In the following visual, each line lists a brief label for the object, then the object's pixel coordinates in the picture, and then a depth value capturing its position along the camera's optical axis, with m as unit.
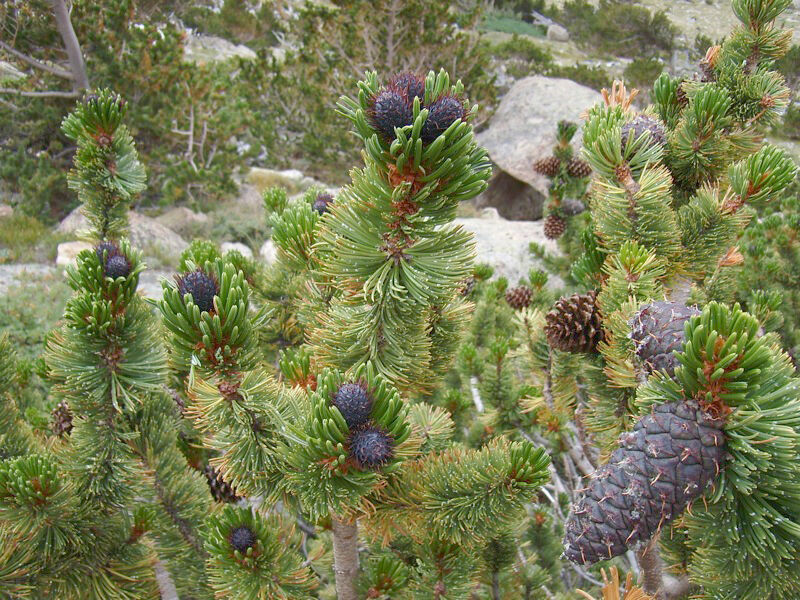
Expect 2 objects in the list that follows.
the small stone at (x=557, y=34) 27.23
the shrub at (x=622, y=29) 19.61
